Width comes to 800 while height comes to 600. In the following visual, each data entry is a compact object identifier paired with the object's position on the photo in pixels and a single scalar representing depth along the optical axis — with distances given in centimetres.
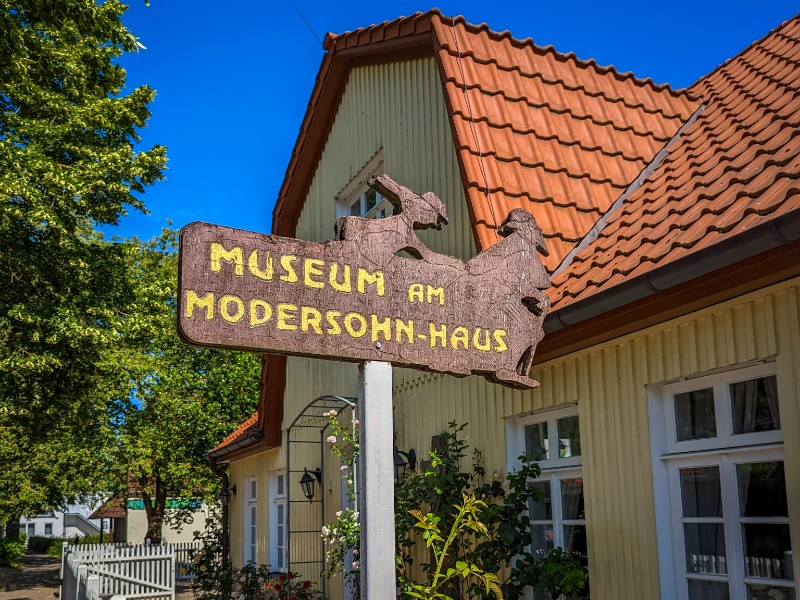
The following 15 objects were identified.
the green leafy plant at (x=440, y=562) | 424
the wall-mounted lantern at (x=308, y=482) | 1118
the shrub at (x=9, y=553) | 3753
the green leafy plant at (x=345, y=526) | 823
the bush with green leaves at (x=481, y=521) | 576
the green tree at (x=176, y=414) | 2517
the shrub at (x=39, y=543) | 5815
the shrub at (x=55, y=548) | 5427
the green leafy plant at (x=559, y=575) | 549
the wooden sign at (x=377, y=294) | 340
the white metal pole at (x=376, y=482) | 346
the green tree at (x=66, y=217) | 1432
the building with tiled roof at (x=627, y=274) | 457
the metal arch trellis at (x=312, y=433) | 1088
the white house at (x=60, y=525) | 8181
